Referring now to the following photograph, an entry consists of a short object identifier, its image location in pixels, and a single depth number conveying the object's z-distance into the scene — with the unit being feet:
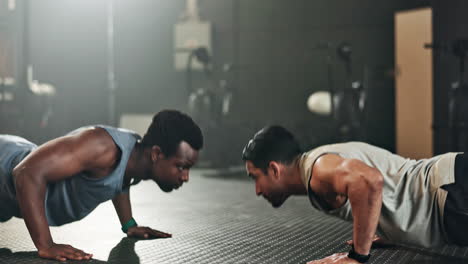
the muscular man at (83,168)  6.14
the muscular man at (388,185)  5.77
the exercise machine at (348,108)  17.90
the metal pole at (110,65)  24.68
